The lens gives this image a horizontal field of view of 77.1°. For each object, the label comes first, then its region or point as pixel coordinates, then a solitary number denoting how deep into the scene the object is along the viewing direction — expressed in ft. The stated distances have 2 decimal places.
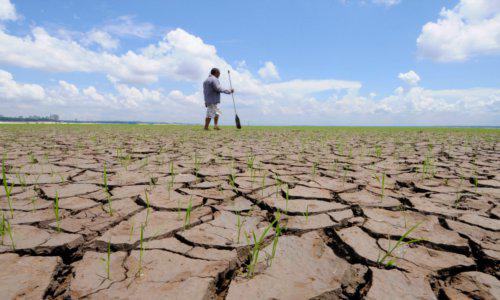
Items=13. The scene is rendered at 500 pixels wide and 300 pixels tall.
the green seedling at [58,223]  4.08
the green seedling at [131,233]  3.89
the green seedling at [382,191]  6.00
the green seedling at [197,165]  8.09
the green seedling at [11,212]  4.58
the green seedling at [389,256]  3.34
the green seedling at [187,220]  4.37
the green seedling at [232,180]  6.59
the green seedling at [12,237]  3.55
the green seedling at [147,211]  4.49
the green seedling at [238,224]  4.02
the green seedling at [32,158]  9.21
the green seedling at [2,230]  3.73
